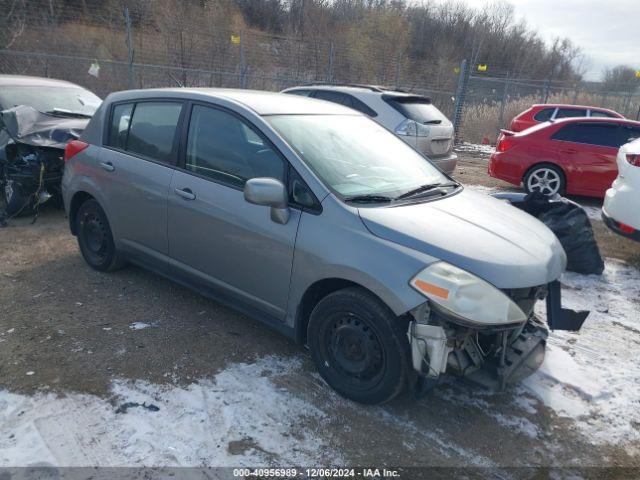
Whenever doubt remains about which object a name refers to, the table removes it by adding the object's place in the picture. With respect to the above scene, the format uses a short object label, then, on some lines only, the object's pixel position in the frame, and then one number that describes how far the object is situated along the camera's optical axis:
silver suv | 7.76
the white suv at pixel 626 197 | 5.13
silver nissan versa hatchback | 2.60
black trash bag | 5.19
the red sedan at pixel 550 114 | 13.08
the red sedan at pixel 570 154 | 8.20
